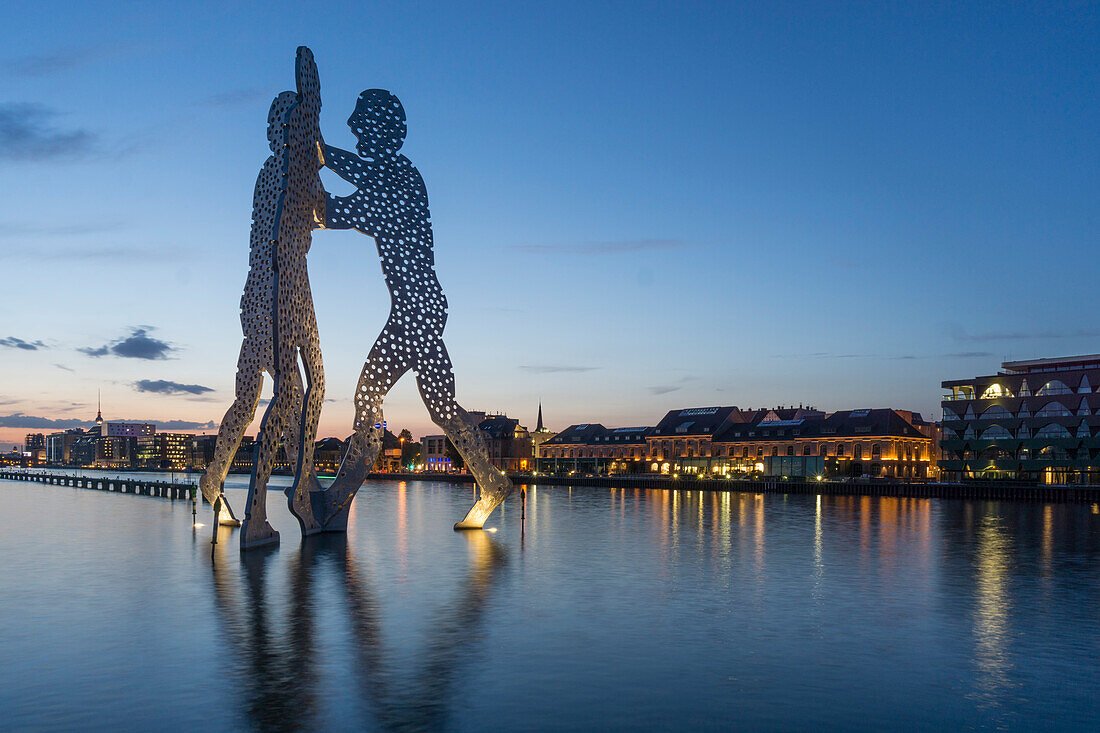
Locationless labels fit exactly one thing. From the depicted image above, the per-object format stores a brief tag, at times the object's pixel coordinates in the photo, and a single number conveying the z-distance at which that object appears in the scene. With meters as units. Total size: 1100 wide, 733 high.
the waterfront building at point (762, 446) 106.06
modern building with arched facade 83.94
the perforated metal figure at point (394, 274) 30.61
